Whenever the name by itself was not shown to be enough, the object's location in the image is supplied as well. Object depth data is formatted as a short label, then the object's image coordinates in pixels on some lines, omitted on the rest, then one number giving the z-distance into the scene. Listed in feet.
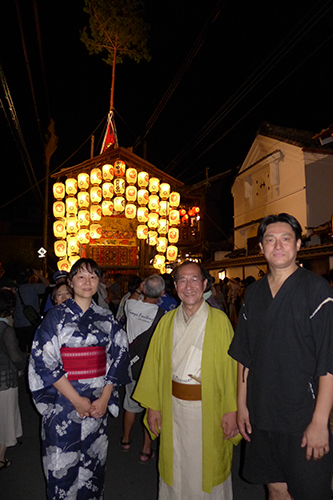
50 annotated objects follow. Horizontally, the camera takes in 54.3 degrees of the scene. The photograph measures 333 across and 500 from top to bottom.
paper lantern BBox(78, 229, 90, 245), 42.82
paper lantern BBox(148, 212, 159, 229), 45.44
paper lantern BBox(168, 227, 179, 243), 46.91
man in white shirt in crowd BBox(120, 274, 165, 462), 13.20
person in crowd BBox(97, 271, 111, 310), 19.59
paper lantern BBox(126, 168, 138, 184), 44.70
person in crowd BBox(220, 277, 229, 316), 46.06
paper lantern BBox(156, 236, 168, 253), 45.62
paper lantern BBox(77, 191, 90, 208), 43.37
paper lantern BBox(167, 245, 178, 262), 46.55
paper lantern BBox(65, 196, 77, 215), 42.98
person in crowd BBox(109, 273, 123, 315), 34.86
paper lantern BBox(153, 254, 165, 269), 45.68
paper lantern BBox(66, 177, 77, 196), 43.06
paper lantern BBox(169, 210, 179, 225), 46.91
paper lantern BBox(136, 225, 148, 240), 45.80
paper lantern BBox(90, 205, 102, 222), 43.24
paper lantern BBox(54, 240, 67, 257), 42.27
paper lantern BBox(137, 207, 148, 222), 45.14
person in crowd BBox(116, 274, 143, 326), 19.32
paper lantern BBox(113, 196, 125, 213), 44.29
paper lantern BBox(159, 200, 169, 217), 45.96
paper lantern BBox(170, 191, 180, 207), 46.73
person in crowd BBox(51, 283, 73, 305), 14.20
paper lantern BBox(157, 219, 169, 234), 46.14
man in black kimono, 6.42
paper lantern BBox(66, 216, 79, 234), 42.80
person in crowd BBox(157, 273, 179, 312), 16.90
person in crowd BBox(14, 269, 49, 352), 23.80
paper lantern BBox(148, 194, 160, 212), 45.50
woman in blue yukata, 8.05
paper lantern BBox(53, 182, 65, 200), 43.29
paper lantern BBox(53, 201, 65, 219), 42.91
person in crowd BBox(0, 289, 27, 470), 11.96
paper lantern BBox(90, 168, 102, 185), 43.07
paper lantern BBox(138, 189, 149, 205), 44.91
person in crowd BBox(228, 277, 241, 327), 39.32
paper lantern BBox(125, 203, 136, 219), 44.73
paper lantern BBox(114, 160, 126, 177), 44.19
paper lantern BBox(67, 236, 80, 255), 42.52
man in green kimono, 7.97
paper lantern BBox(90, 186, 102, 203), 43.04
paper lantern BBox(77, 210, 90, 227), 43.09
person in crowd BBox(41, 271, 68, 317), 16.93
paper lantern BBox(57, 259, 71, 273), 41.60
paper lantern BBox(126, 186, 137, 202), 44.47
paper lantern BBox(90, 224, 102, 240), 43.98
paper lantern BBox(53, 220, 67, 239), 42.63
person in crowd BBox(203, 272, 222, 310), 9.76
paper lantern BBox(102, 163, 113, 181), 43.60
